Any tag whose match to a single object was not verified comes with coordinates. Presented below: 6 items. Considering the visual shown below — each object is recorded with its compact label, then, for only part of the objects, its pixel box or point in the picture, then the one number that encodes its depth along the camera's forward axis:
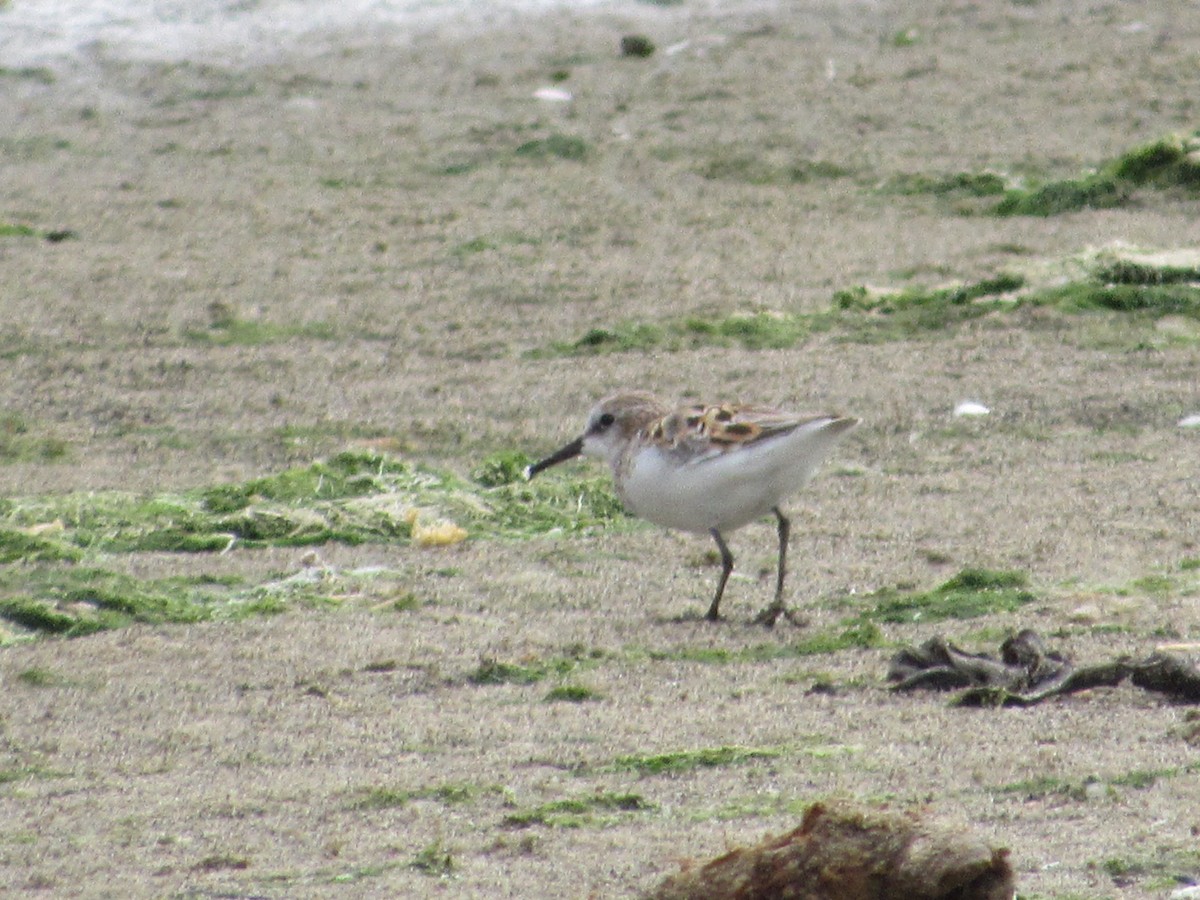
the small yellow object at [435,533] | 13.01
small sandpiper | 11.47
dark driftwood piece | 9.33
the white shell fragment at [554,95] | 24.30
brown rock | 6.36
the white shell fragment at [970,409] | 14.90
